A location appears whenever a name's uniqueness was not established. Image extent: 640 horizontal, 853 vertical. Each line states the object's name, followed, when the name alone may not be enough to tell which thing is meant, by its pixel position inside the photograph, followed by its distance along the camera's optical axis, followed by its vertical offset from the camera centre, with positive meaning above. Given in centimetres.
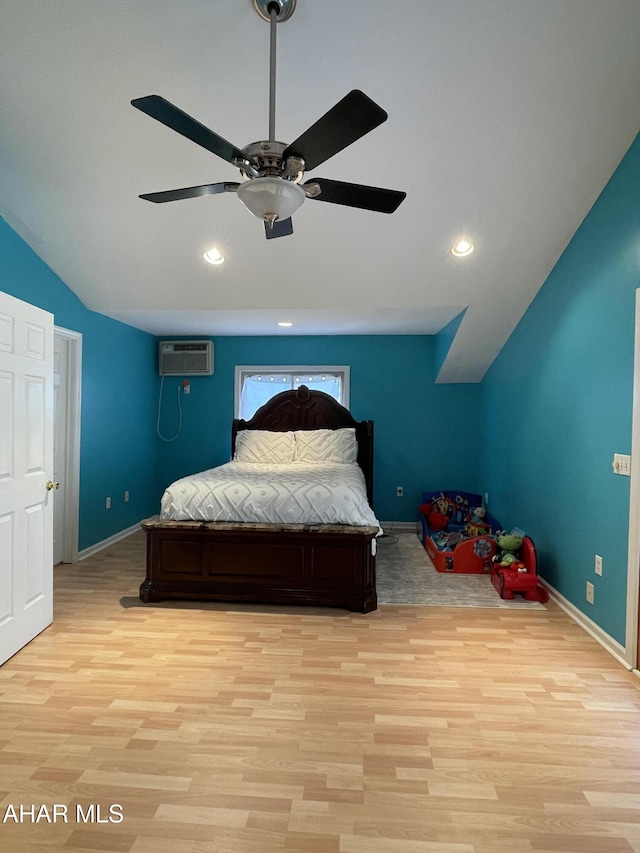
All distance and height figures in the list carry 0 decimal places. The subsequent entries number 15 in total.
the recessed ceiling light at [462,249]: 327 +117
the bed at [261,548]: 311 -85
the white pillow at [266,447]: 480 -30
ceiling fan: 148 +90
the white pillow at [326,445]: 482 -27
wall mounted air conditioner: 563 +67
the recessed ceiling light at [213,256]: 345 +115
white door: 242 -32
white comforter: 318 -55
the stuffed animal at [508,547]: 350 -92
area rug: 329 -121
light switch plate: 243 -20
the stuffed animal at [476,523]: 431 -95
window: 562 +42
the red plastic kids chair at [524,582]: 330 -109
